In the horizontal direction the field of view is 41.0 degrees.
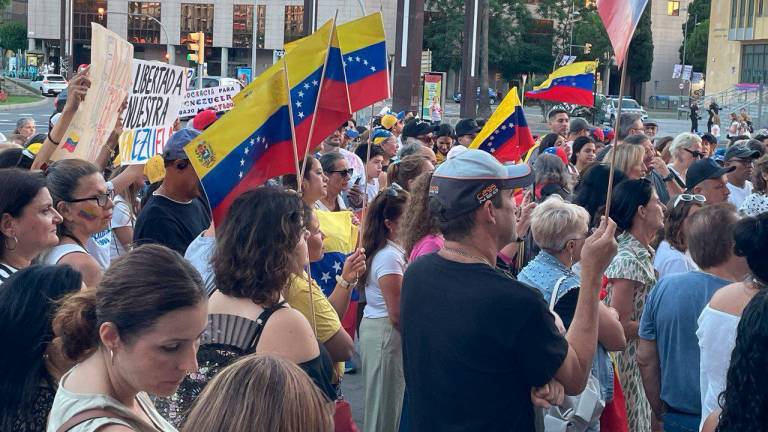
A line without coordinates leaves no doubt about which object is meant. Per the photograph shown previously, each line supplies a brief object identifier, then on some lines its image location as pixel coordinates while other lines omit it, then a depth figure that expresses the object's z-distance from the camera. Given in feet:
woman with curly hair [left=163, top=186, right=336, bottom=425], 11.60
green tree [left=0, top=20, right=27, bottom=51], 328.49
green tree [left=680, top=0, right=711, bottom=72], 296.10
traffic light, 106.11
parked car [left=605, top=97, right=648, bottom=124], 148.97
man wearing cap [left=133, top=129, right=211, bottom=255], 19.51
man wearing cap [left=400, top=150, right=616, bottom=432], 10.94
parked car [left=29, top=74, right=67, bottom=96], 212.43
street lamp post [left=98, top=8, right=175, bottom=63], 296.69
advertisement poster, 86.01
